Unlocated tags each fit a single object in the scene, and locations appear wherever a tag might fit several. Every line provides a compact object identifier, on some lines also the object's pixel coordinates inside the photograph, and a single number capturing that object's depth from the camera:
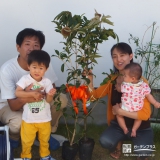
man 3.18
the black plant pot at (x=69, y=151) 3.13
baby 2.97
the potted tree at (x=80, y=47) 2.65
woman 3.13
